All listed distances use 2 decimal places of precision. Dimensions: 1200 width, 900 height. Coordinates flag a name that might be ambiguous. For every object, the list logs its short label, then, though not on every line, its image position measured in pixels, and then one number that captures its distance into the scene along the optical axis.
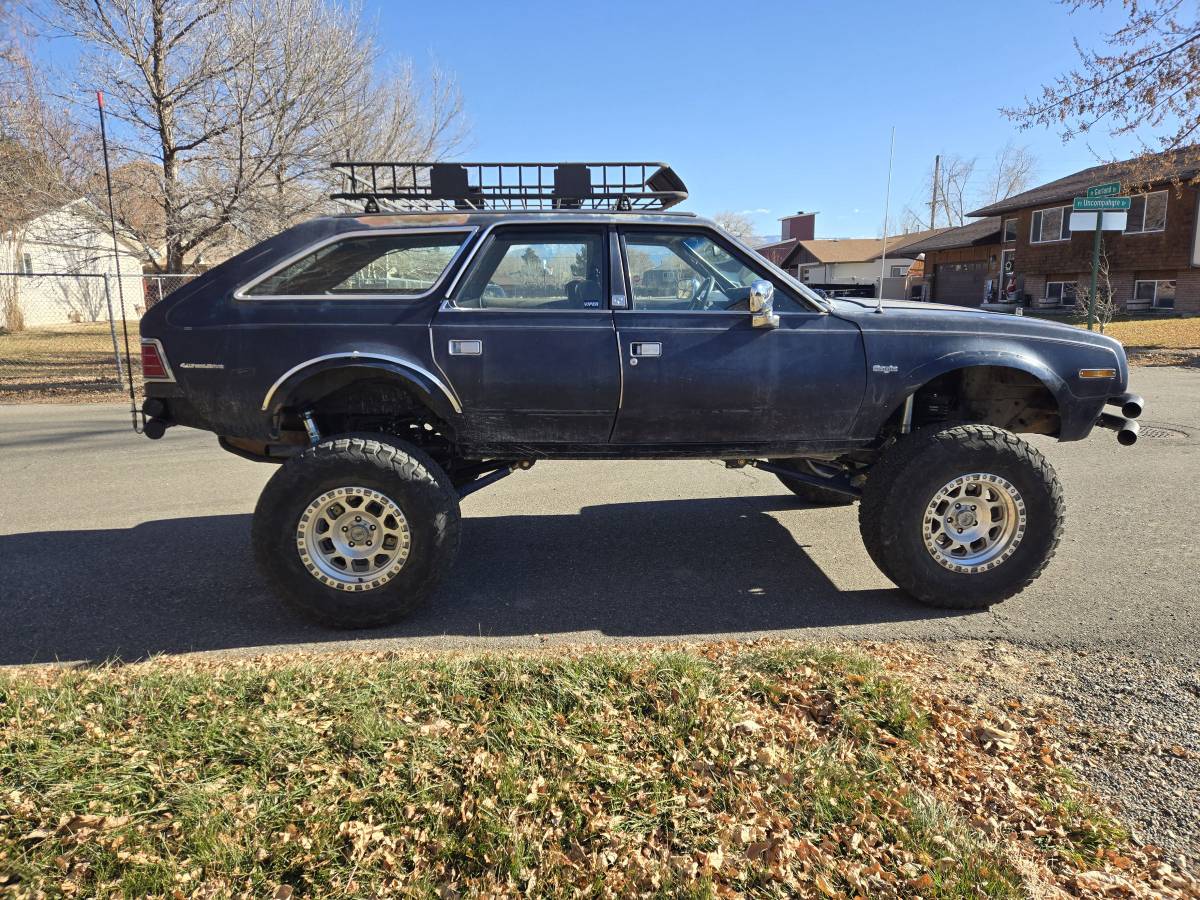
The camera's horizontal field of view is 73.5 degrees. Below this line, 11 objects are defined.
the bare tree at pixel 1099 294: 26.32
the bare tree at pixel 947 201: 66.44
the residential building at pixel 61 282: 15.10
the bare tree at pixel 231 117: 13.71
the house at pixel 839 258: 54.94
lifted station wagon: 4.07
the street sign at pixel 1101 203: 15.51
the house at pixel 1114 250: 27.56
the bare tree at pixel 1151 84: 12.86
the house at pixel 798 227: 73.88
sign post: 15.52
